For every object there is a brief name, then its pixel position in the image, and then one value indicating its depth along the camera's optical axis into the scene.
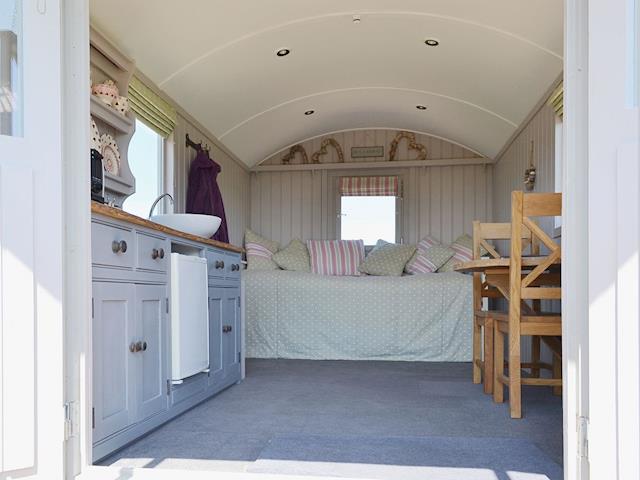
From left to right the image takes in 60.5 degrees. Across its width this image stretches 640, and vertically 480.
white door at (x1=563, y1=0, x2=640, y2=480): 1.26
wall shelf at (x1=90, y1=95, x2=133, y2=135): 2.77
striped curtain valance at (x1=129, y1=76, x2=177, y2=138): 3.38
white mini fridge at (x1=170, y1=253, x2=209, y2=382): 2.47
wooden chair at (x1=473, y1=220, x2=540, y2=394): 3.56
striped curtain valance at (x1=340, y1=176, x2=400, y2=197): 6.14
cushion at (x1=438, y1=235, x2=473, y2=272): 5.44
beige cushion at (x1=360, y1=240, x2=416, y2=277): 5.44
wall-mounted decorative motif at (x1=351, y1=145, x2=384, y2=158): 6.20
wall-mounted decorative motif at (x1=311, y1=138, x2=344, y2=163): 6.25
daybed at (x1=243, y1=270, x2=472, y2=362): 4.70
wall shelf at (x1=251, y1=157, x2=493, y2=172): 5.97
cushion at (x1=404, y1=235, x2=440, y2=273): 5.46
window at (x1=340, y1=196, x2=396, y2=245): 6.14
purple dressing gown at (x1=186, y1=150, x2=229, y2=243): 4.33
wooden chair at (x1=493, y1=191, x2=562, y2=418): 2.57
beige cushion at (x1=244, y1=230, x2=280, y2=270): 5.55
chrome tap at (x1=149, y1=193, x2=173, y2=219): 3.54
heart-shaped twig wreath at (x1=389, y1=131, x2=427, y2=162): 6.11
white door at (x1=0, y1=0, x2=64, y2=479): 1.45
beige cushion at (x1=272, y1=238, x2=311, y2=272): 5.60
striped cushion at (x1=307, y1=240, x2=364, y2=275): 5.59
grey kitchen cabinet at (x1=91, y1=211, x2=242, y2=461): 1.85
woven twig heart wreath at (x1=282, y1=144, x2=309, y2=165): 6.32
